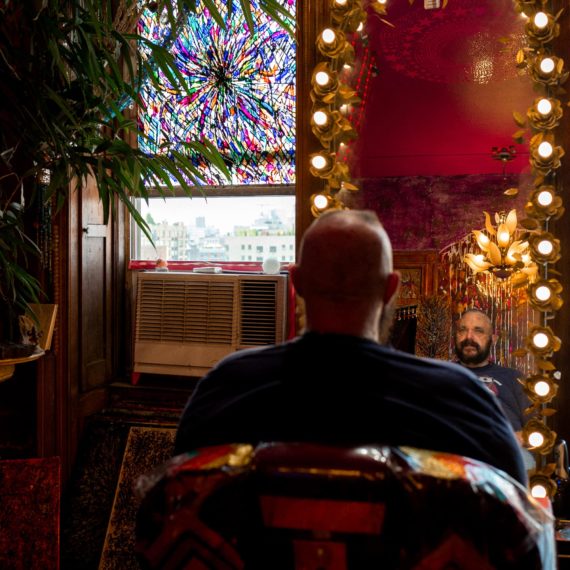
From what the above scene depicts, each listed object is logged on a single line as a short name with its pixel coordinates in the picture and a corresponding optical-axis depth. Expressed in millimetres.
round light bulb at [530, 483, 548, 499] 2291
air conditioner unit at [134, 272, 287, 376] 3174
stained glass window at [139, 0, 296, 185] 3184
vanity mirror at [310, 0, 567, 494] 2336
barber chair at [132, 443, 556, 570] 822
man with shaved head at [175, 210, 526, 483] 984
